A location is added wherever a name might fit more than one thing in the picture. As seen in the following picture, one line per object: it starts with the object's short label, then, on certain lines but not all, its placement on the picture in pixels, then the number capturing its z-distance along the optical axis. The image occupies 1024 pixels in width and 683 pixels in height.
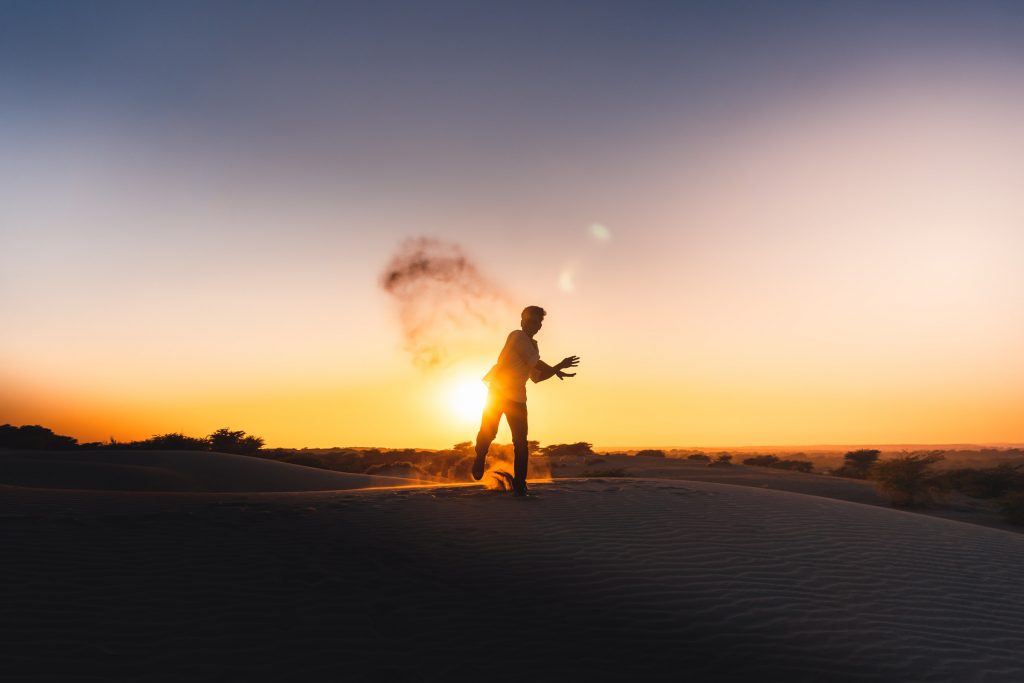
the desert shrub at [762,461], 36.42
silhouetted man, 7.66
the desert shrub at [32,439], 26.38
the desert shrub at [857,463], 32.46
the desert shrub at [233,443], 27.27
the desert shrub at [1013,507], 14.71
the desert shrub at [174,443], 26.56
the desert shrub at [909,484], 17.00
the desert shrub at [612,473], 23.84
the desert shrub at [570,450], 49.19
